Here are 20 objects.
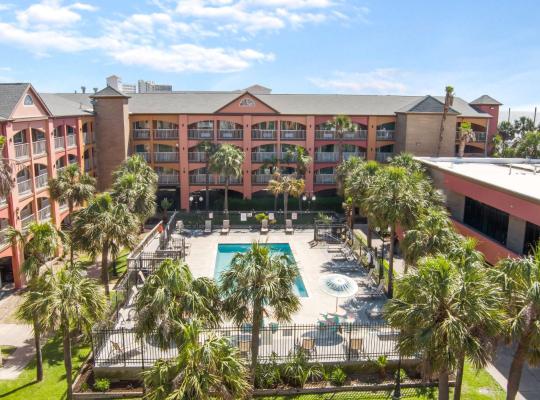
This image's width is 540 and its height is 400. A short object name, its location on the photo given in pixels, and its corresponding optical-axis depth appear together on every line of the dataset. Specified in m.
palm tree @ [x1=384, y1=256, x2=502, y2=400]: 12.58
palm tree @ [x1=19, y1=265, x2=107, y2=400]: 15.30
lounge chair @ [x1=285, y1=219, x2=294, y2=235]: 41.22
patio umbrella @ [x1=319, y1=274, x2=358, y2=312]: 21.95
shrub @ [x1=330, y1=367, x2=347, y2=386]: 18.28
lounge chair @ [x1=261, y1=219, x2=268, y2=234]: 41.06
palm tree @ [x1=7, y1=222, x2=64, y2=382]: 19.58
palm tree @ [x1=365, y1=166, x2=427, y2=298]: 24.31
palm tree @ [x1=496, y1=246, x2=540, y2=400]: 12.83
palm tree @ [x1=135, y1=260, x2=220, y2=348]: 14.45
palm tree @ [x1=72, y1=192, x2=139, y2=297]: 23.27
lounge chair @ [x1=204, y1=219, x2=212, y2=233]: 40.97
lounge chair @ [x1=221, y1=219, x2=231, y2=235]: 40.94
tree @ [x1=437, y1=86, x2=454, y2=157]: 41.75
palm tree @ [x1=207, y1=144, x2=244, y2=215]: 40.97
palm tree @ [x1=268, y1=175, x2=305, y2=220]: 41.00
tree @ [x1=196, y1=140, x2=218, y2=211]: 42.93
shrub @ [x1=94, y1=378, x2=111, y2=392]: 17.64
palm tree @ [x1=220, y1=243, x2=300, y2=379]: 15.42
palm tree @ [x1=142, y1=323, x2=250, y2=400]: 10.64
